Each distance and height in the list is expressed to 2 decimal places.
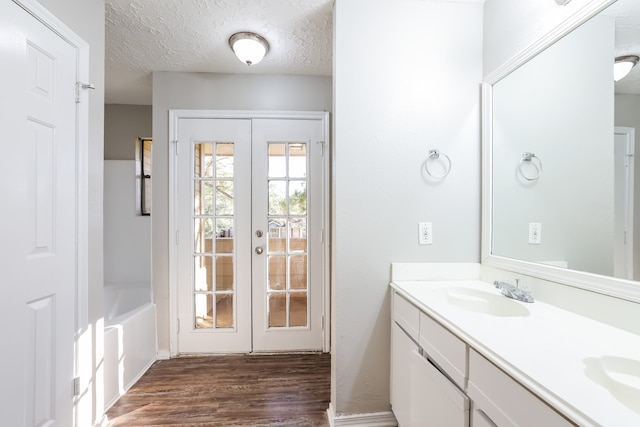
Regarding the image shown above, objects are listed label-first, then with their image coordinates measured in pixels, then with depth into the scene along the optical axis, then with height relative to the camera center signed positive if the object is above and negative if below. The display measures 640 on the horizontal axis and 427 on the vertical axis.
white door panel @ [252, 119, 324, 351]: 2.46 -0.11
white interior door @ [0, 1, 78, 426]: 1.11 -0.04
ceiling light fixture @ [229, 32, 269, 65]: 1.91 +1.18
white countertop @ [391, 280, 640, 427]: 0.56 -0.39
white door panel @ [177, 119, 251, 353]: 2.40 -0.20
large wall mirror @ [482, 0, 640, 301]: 0.97 +0.25
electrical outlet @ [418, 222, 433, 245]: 1.61 -0.11
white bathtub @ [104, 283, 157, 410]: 1.78 -0.96
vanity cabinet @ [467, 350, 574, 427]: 0.61 -0.47
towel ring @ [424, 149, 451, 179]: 1.60 +0.30
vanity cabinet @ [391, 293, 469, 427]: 0.95 -0.66
